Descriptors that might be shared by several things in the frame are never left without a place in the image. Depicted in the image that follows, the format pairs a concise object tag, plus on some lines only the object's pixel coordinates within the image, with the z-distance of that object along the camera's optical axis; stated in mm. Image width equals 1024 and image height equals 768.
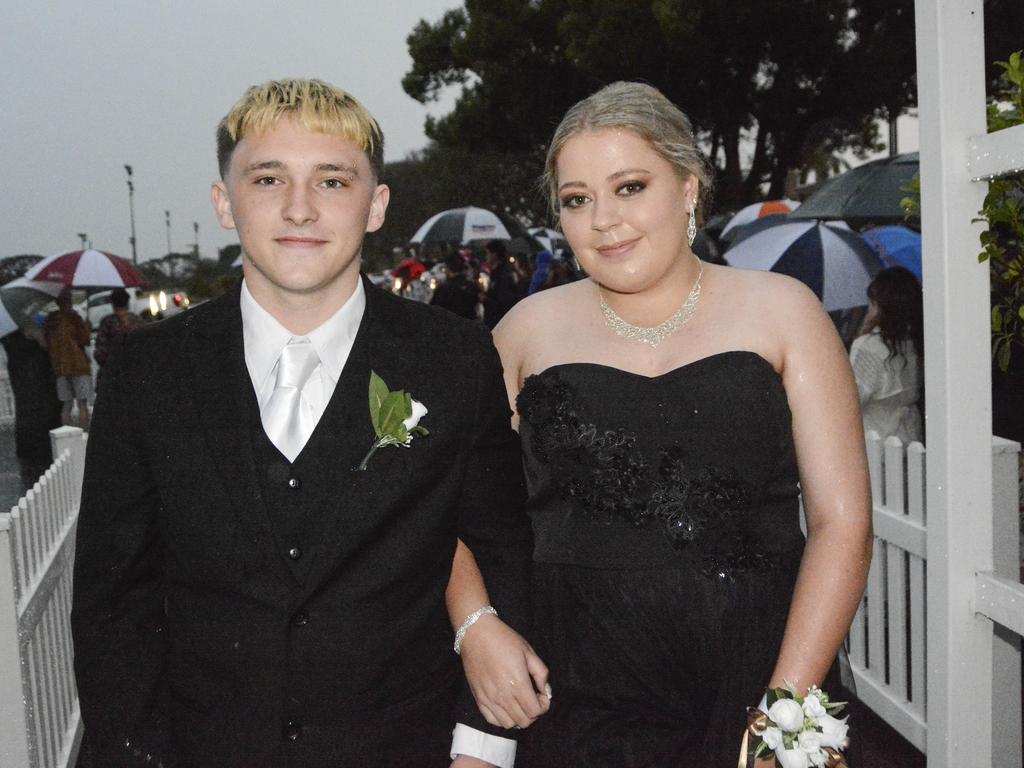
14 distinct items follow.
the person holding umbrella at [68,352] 12516
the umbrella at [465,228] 19797
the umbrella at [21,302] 11406
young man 2094
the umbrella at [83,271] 12523
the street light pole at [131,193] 55875
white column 2344
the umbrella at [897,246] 8180
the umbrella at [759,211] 14797
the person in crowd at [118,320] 12219
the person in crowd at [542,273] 13130
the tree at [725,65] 21938
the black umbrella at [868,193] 7902
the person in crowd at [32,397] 11805
